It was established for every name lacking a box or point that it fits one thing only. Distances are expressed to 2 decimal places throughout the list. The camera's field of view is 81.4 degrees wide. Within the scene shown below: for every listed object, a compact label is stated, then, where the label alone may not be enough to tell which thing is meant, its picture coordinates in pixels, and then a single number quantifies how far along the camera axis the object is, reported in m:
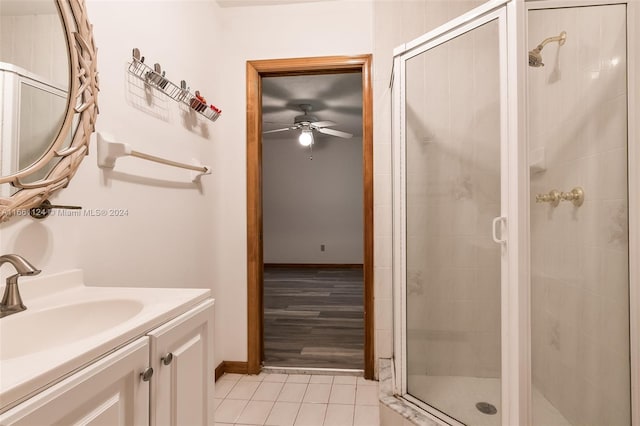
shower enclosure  1.31
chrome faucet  0.88
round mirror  0.98
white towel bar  1.35
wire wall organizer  1.56
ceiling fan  4.67
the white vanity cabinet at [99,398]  0.56
